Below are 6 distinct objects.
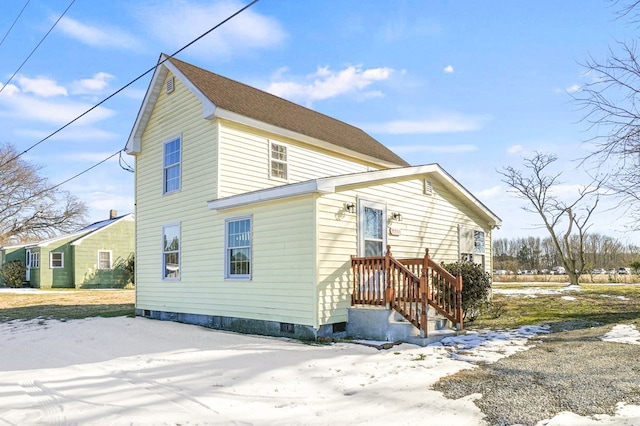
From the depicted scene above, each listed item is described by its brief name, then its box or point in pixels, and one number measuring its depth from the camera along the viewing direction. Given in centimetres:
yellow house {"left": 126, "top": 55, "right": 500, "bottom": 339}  930
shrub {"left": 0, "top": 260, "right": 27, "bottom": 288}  3084
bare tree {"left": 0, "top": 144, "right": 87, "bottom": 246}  4016
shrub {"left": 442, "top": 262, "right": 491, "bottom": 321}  1046
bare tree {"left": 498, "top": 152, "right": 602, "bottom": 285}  2642
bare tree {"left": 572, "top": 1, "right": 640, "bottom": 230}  941
